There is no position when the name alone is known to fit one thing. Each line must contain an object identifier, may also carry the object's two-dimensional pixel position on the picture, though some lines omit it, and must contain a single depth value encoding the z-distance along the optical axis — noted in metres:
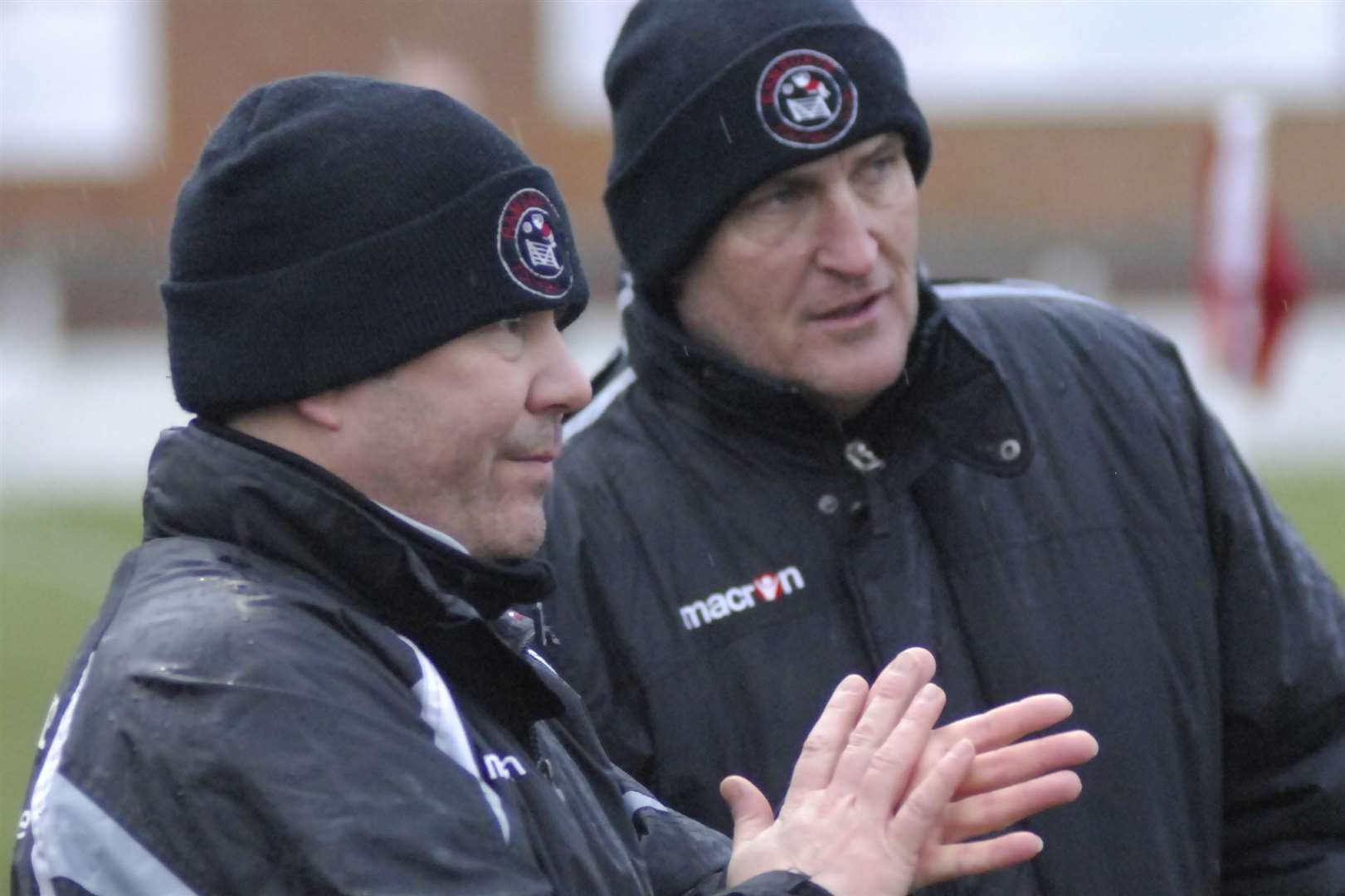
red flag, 19.25
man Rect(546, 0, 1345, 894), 5.47
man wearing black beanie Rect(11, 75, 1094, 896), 3.57
